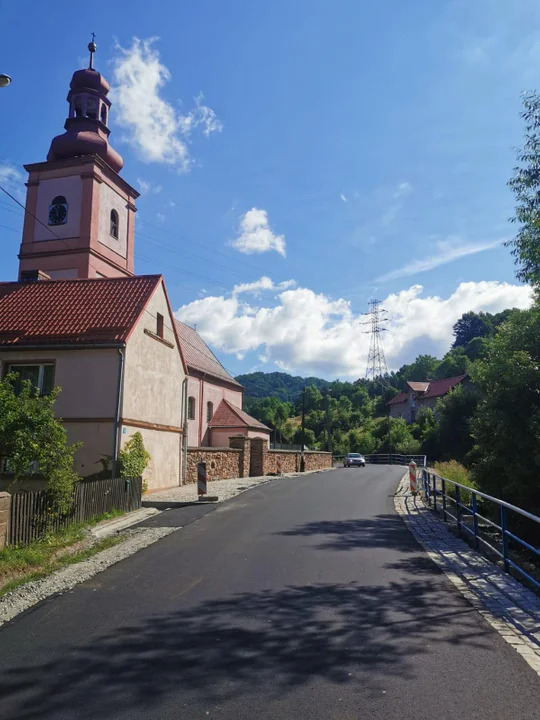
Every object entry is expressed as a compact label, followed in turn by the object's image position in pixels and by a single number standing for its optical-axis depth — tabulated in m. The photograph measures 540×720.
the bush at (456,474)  16.92
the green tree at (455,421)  44.97
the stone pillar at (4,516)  8.90
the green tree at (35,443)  10.58
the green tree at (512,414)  13.20
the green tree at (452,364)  94.62
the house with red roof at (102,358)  17.77
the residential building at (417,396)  81.62
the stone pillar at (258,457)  31.92
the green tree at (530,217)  13.38
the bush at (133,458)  17.07
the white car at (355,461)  54.50
